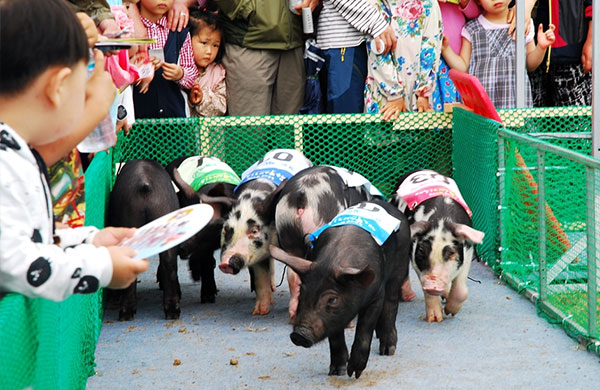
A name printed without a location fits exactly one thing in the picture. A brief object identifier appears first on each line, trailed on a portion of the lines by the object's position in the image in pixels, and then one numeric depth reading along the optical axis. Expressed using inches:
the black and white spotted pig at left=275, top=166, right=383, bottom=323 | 225.0
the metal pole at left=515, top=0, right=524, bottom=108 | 309.7
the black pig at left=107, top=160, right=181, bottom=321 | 239.8
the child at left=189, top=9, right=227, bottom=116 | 328.2
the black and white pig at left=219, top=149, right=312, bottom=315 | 234.9
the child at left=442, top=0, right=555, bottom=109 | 340.8
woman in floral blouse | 323.9
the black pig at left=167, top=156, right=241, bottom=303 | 250.7
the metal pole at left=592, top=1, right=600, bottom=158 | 301.9
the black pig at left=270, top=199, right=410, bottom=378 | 179.0
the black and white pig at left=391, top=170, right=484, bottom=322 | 225.3
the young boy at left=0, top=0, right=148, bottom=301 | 85.7
